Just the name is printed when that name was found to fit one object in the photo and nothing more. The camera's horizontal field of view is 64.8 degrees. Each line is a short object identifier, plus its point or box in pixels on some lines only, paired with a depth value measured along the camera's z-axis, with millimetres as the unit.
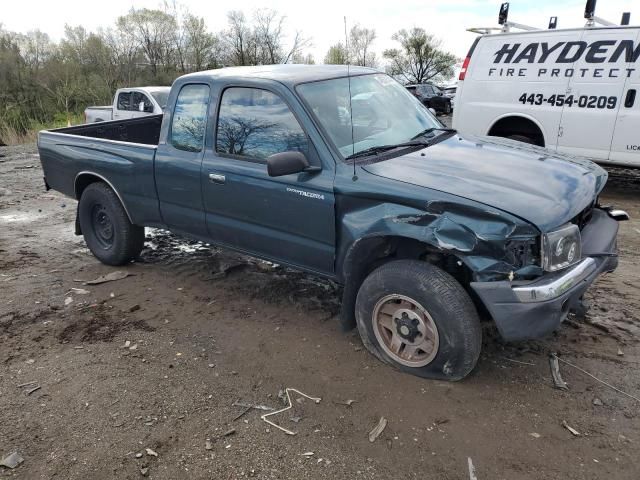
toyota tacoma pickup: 2736
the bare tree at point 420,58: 58031
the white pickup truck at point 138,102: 11648
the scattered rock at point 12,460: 2646
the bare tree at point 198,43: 37375
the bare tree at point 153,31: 38312
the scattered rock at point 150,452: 2670
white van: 6660
